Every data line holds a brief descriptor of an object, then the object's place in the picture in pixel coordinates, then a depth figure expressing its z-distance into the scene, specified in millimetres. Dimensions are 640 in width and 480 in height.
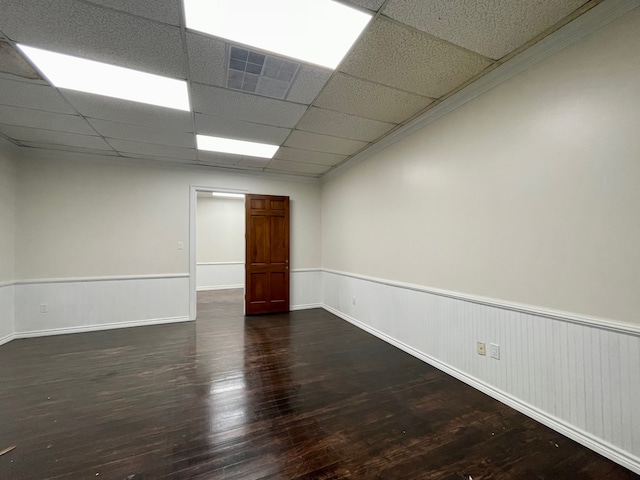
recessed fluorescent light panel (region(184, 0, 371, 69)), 1552
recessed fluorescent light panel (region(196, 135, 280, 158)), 3529
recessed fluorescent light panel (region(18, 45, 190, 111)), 1982
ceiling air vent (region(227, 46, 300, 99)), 1949
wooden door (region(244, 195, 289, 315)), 4977
